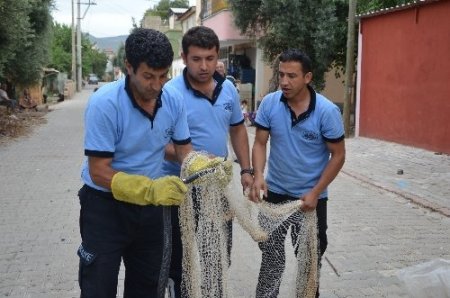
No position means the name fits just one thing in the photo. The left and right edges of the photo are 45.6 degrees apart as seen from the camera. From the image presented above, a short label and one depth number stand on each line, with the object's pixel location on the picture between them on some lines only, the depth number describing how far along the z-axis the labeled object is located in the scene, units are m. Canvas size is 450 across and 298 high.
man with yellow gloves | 2.37
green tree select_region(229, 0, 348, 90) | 15.58
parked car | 73.89
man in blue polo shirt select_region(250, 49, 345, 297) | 3.21
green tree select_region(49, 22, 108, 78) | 47.42
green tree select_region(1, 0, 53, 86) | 17.38
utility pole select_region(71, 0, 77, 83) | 46.34
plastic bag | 3.07
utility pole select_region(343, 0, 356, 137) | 12.82
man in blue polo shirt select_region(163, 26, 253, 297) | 3.16
